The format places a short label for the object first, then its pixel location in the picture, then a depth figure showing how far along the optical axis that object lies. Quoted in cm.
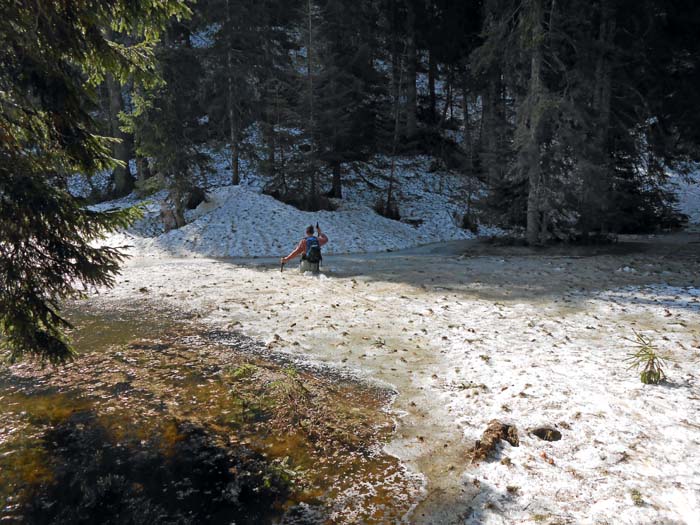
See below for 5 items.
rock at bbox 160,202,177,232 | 1945
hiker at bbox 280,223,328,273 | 1286
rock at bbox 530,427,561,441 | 417
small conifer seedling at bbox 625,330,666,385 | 500
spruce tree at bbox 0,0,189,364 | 425
